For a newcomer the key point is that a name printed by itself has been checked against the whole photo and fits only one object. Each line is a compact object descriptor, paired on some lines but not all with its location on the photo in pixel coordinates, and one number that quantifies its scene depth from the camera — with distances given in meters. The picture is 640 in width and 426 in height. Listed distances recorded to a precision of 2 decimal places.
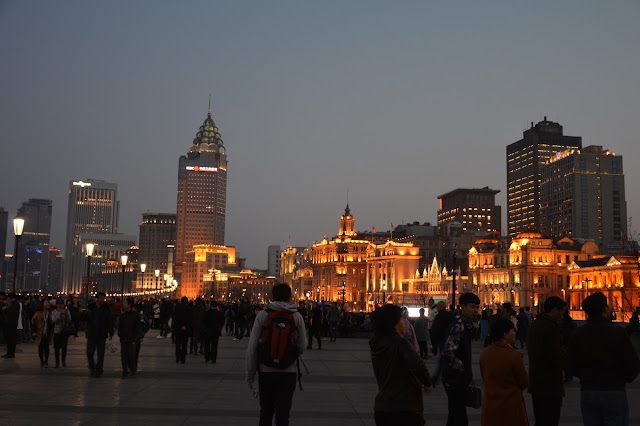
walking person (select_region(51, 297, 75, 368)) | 19.17
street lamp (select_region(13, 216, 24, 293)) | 25.91
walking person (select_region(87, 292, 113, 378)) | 17.22
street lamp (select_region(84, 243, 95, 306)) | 37.58
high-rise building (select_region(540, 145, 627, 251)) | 195.38
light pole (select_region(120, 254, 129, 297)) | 43.98
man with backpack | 8.49
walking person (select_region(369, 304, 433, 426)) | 6.66
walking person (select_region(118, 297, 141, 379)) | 17.56
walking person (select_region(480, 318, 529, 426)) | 7.53
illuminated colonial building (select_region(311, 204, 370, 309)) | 165.50
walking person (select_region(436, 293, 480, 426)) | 8.97
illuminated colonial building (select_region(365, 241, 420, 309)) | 136.61
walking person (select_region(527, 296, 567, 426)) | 8.82
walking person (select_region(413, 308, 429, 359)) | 23.58
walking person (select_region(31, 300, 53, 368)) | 19.50
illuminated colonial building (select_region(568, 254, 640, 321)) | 85.75
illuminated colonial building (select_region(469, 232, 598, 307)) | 100.44
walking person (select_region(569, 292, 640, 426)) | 7.46
